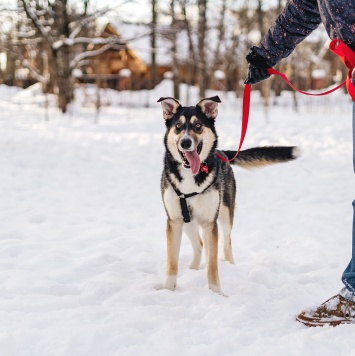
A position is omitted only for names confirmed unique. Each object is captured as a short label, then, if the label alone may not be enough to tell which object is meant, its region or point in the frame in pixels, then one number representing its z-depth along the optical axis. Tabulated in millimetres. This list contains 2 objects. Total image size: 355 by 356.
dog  3373
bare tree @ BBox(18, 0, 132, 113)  15914
